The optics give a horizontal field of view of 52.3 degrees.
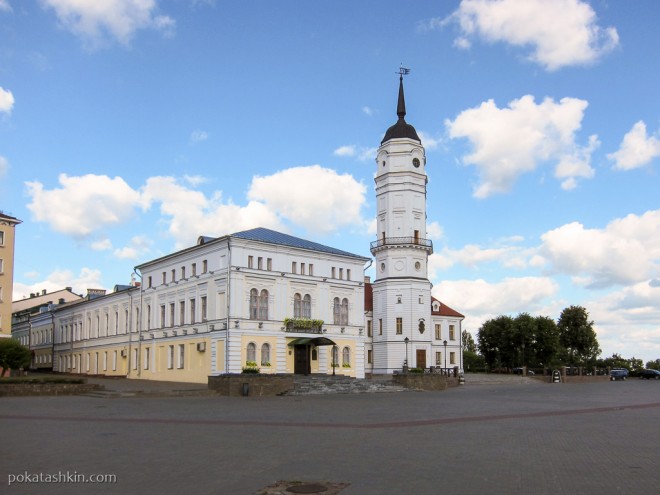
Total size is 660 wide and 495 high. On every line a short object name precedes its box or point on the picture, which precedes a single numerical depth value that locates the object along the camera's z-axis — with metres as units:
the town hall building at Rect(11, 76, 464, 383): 44.84
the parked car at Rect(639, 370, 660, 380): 74.31
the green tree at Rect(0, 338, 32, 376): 42.62
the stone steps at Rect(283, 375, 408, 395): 38.75
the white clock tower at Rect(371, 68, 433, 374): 65.06
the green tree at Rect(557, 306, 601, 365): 83.19
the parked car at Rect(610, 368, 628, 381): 72.94
